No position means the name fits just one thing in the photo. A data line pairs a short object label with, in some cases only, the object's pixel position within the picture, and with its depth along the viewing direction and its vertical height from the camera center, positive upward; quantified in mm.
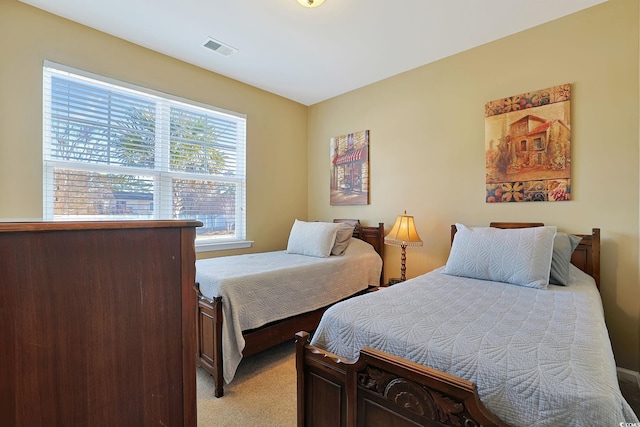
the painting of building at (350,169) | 3504 +538
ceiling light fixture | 2055 +1510
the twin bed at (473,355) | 870 -511
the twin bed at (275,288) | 1944 -631
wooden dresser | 576 -265
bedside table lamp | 2784 -238
